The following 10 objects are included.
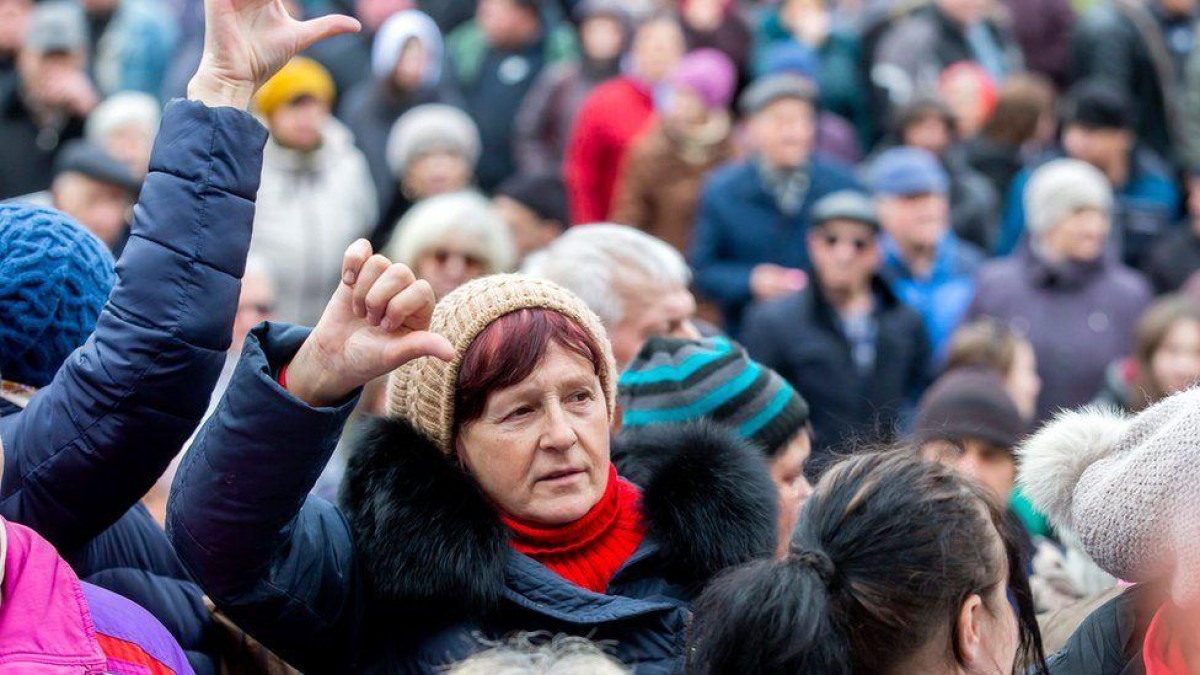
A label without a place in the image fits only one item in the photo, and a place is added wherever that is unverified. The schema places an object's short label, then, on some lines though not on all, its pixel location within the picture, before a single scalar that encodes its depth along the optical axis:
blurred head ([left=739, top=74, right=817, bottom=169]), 15.83
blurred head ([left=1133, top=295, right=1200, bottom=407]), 12.73
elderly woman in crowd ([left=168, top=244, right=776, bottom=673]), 4.94
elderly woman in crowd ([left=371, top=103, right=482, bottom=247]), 17.06
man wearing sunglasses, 13.10
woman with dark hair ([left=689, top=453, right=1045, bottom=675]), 4.61
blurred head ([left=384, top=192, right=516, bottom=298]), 12.23
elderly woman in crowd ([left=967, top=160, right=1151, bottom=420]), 14.96
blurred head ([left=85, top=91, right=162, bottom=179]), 17.23
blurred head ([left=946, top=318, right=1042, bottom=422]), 11.89
